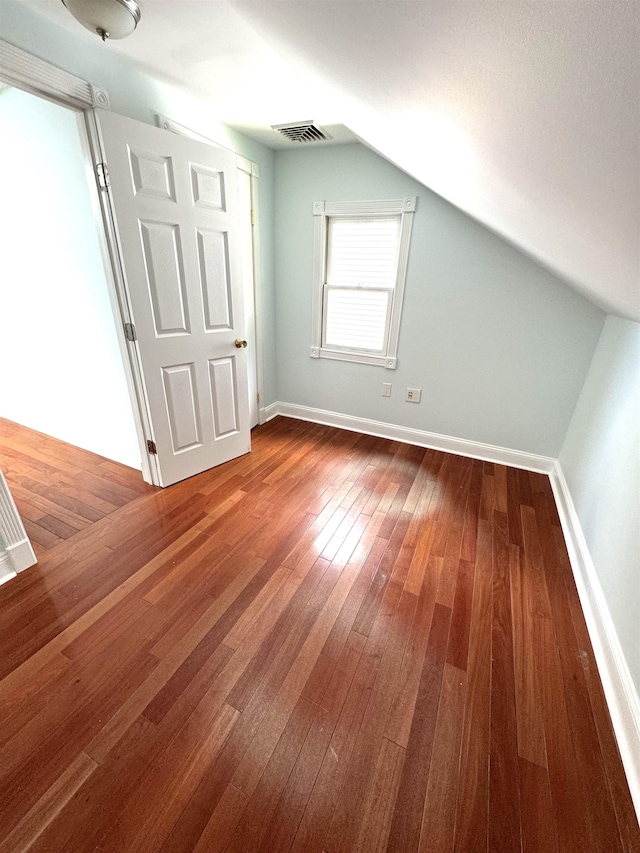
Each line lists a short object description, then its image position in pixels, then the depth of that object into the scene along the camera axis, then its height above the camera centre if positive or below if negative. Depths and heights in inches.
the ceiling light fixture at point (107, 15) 47.8 +37.1
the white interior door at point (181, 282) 69.3 +0.4
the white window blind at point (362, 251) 107.5 +12.6
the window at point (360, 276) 105.9 +4.8
